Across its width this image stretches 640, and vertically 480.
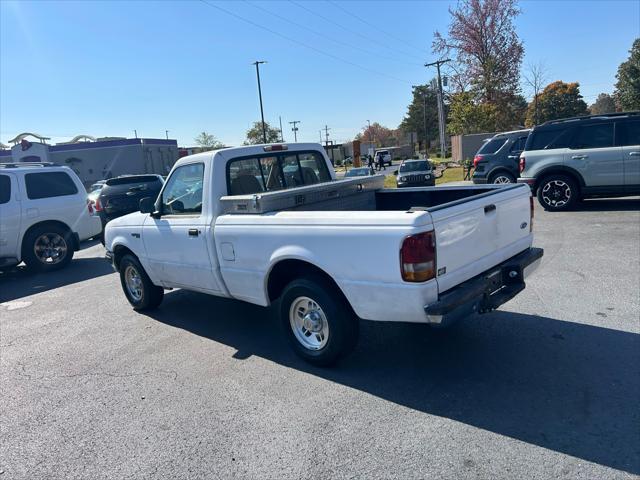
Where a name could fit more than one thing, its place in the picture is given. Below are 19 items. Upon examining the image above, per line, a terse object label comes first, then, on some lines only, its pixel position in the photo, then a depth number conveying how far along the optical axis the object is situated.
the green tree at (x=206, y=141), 91.94
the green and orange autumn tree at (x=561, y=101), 58.28
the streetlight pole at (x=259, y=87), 50.00
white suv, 9.62
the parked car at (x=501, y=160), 14.17
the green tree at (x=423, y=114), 93.75
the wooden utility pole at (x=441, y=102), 43.78
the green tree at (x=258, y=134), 79.81
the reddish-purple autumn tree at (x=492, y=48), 36.91
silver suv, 10.41
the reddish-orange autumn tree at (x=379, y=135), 116.31
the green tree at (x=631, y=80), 43.50
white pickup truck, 3.60
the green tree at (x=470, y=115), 36.88
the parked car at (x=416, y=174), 21.84
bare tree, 36.41
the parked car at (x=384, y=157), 52.26
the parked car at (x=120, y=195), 12.82
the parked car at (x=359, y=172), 22.52
